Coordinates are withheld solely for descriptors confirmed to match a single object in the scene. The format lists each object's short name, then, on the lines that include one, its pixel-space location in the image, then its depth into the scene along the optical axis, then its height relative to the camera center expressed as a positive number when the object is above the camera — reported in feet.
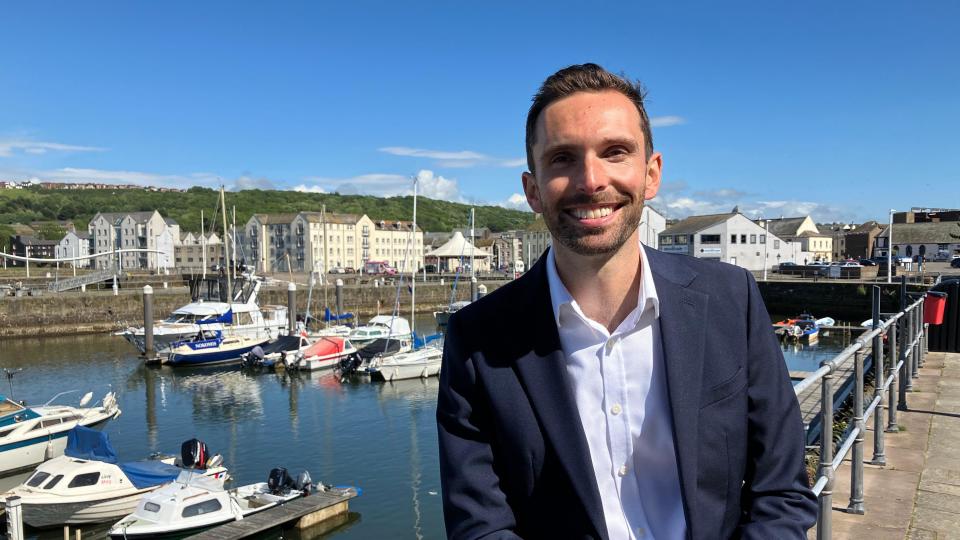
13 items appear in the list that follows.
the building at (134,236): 367.66 +7.70
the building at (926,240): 243.60 +3.47
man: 5.99 -1.28
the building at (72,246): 366.22 +2.31
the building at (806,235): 327.47 +6.83
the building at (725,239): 229.45 +3.58
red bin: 34.01 -2.81
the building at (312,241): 341.62 +4.65
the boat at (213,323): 126.41 -13.80
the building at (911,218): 256.97 +13.08
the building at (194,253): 374.63 -1.51
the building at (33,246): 372.58 +2.38
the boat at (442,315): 169.69 -16.35
